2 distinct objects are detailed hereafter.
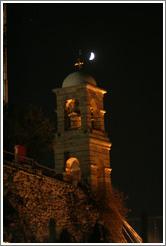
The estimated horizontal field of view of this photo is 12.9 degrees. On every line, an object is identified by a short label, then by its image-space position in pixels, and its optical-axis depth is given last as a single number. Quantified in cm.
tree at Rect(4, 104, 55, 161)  3862
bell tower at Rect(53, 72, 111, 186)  4491
